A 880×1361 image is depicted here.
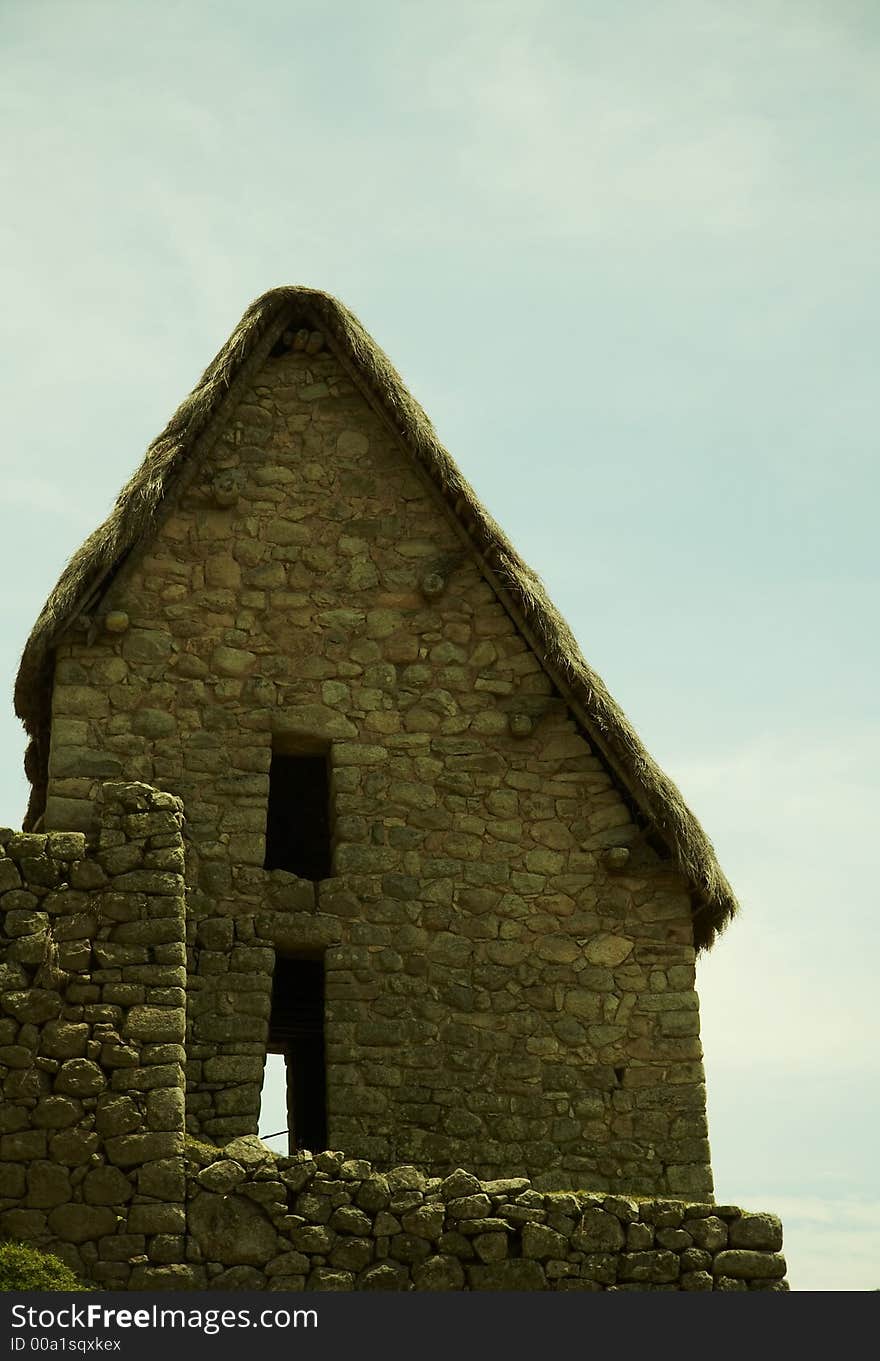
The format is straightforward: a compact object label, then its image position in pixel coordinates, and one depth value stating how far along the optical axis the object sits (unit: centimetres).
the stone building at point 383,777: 1288
